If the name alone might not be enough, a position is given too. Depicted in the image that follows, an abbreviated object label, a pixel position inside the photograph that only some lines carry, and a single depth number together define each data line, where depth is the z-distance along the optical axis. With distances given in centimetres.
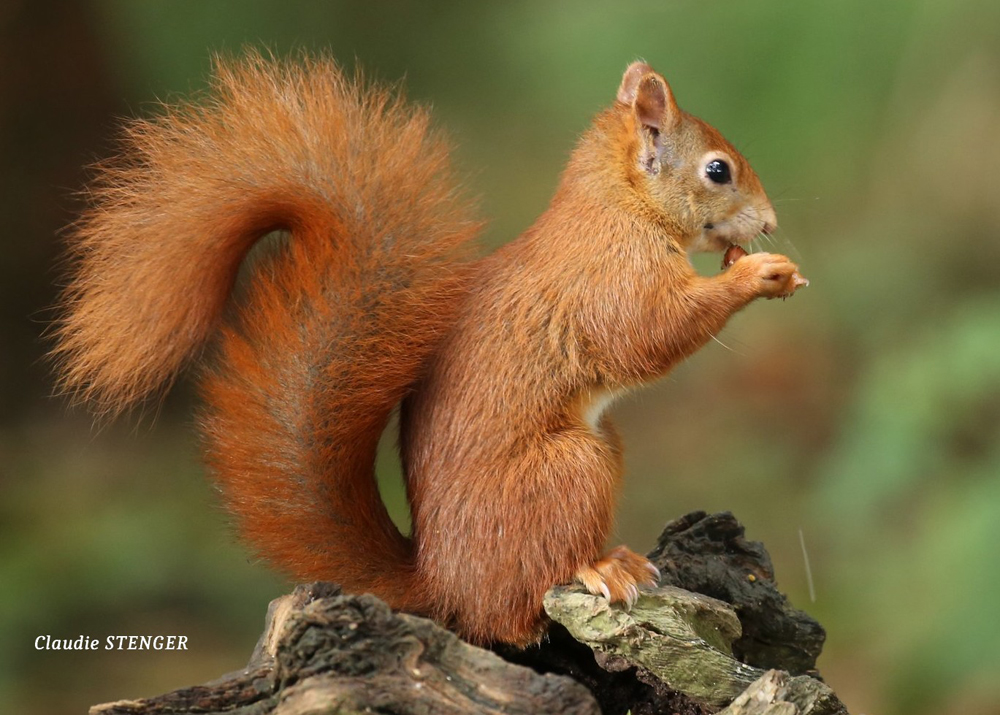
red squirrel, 347
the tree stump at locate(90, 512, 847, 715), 339
